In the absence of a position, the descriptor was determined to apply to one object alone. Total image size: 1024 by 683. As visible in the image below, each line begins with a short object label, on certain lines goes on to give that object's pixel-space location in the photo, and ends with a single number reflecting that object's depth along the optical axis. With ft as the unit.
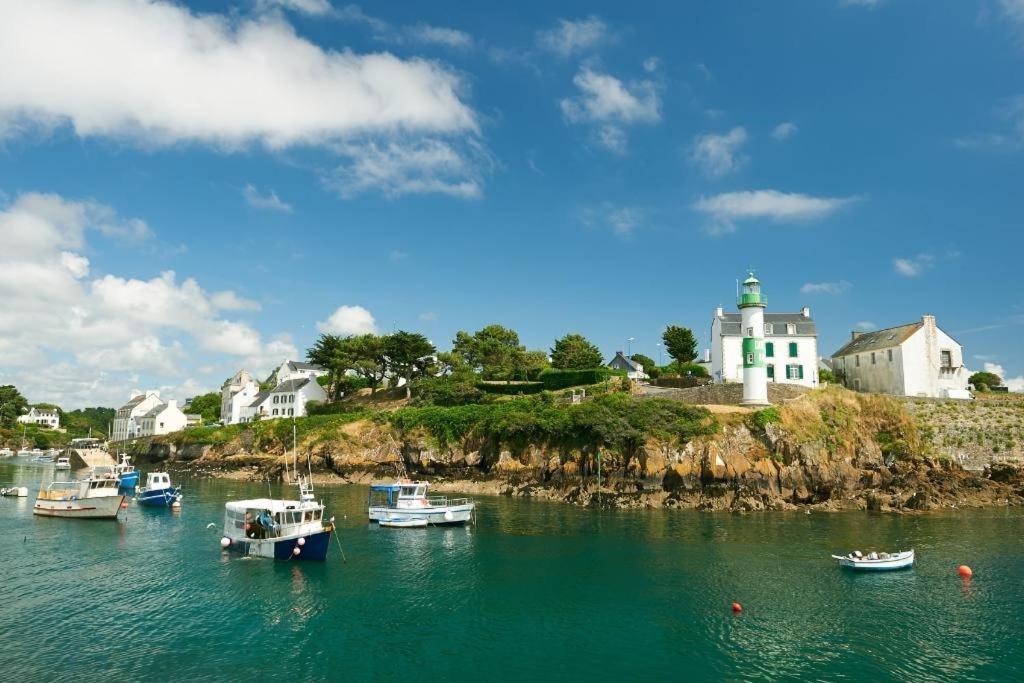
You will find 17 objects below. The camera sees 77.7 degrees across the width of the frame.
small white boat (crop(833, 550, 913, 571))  111.75
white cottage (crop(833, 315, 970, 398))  230.27
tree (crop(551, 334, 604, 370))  319.47
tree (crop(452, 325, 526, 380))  302.45
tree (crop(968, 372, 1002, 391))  278.34
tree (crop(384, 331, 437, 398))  313.53
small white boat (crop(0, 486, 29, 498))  215.69
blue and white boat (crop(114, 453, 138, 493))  230.68
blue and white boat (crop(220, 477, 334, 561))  120.16
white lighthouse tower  207.82
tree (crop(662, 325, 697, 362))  307.78
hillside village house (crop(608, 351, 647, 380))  329.72
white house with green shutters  234.58
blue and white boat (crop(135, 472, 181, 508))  190.90
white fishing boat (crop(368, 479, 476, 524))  156.56
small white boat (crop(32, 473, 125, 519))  169.78
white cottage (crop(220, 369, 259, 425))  415.23
